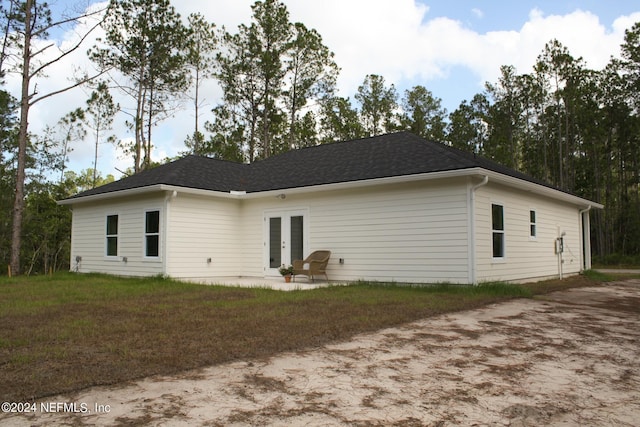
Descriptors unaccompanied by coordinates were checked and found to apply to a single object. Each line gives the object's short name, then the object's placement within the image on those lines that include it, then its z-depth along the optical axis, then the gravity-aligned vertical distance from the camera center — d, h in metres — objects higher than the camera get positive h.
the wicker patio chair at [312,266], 11.17 -0.48
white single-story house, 9.94 +0.66
